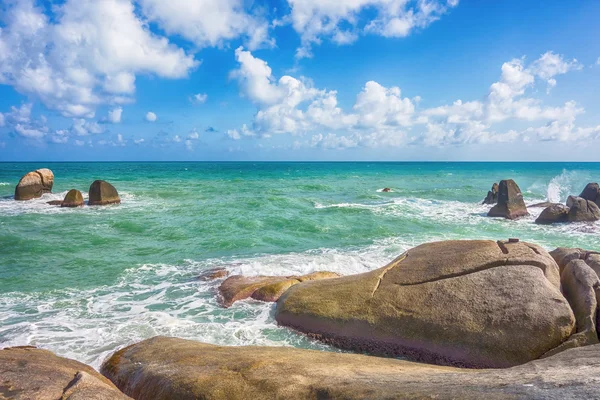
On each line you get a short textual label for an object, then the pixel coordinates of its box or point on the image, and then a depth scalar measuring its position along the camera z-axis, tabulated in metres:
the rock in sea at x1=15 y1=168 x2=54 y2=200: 31.03
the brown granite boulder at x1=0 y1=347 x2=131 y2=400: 4.27
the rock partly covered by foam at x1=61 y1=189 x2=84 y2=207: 27.25
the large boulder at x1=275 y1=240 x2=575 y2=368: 6.30
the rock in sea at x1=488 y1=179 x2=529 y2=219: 23.44
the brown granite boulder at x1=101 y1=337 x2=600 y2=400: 3.38
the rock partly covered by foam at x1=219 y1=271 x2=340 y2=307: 9.77
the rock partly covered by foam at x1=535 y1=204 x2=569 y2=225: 21.36
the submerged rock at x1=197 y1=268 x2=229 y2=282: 11.99
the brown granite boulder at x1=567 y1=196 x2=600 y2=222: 21.08
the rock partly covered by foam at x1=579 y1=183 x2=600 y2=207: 24.98
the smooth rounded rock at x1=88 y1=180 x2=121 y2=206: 28.11
